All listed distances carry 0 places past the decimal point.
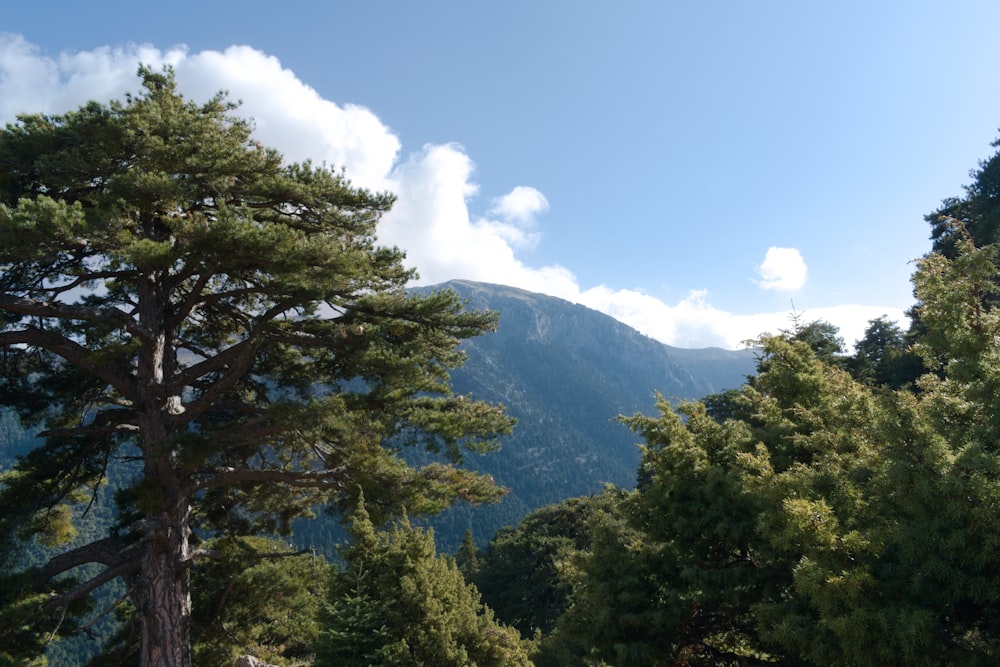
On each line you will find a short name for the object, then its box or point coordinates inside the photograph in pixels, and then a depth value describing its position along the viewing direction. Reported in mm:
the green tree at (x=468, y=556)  48566
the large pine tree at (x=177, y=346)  9047
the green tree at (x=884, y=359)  26406
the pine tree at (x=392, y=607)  9242
